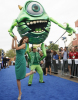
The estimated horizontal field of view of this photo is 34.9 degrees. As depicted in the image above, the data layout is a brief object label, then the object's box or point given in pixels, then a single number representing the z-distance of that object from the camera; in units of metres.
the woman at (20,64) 3.06
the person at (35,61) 4.99
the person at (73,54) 6.05
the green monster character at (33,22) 3.85
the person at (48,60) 7.43
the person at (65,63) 6.68
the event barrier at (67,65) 5.77
